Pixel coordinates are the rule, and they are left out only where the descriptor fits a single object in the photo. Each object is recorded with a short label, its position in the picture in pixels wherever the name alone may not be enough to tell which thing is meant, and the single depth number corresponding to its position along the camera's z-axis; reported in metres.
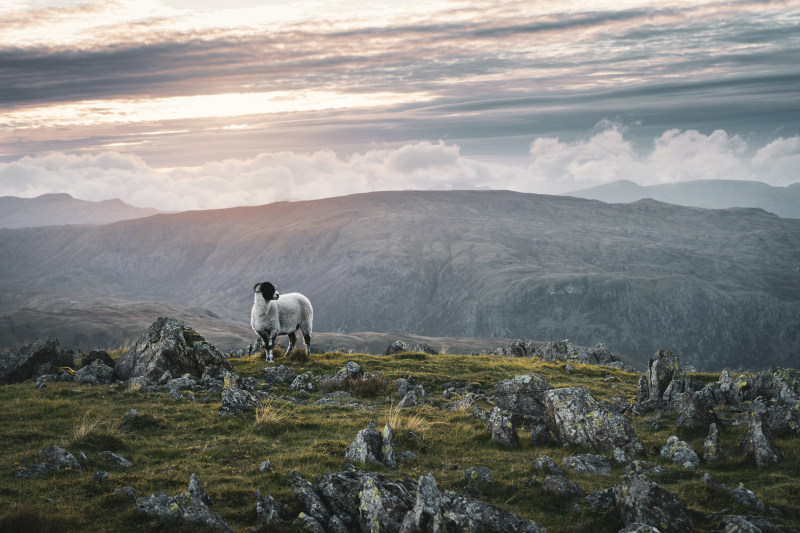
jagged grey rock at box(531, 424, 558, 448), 14.70
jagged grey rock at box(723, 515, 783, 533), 8.59
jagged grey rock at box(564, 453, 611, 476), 12.59
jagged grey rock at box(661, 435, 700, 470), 12.99
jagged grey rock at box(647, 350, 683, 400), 21.22
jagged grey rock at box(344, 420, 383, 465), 12.64
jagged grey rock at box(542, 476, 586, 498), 10.78
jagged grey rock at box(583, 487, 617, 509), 10.20
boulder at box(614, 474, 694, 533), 9.15
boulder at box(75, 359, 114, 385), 20.75
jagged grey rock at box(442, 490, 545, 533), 8.95
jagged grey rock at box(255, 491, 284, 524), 9.56
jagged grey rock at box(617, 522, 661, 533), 8.62
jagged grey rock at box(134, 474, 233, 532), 9.15
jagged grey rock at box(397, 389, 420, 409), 19.68
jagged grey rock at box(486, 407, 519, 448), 14.74
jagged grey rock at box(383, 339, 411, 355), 35.47
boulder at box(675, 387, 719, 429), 15.73
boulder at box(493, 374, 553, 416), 18.73
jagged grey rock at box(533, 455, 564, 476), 12.25
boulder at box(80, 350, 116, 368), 23.83
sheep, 26.83
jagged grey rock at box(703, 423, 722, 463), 13.06
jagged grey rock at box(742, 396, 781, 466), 12.48
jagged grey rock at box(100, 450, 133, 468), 12.23
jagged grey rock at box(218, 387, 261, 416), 16.58
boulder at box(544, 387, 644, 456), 14.15
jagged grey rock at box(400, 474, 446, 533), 8.64
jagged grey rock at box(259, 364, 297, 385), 22.33
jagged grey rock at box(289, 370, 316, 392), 21.52
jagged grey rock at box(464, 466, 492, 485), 11.85
